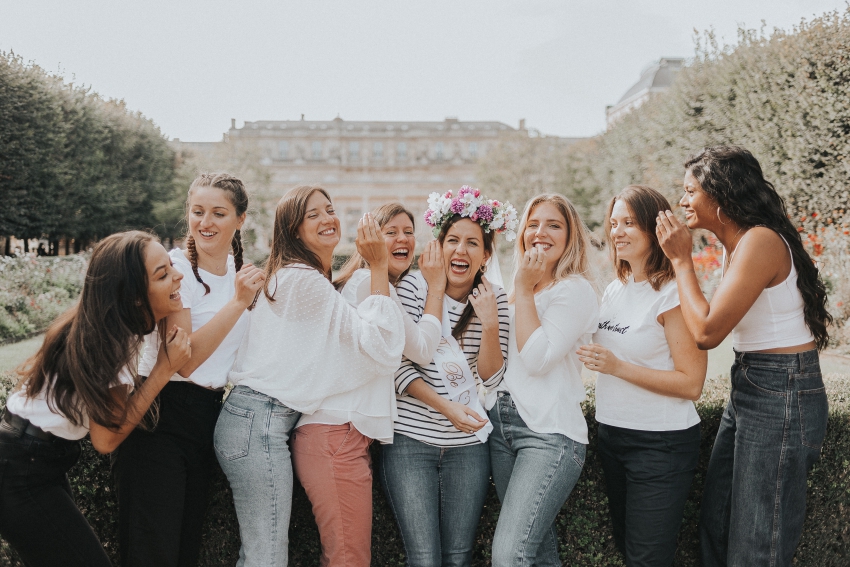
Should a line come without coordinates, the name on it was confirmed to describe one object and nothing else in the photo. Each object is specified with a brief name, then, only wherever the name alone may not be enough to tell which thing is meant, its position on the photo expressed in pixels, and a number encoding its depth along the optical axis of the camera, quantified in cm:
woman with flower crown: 296
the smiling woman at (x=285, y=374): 279
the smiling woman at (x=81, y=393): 255
